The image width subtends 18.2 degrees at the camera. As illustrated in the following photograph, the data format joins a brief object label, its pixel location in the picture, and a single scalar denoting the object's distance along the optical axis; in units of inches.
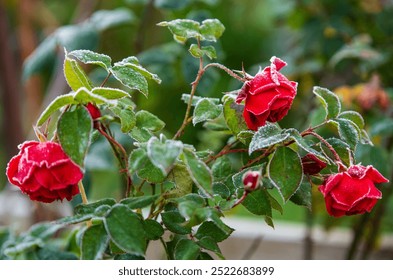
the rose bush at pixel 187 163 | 36.0
